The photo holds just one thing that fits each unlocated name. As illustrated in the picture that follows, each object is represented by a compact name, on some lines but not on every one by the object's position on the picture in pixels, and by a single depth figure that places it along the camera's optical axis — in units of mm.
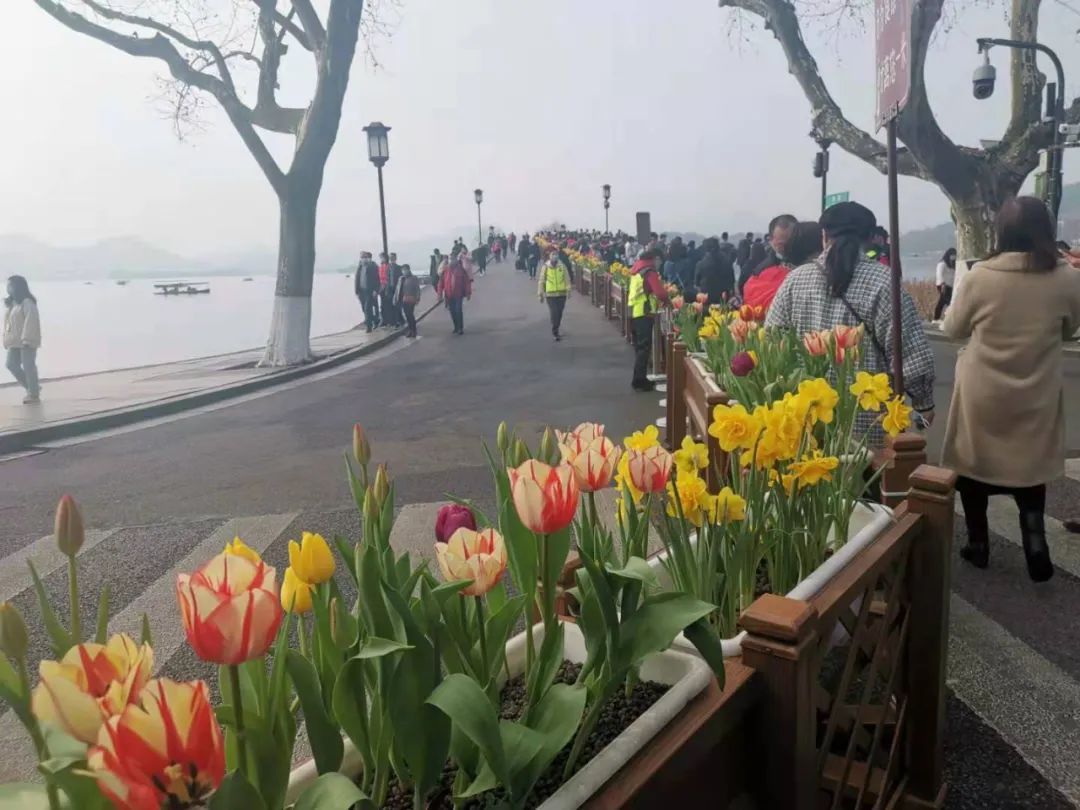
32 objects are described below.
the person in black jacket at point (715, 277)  12266
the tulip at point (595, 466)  1542
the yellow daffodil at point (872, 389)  2391
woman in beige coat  3676
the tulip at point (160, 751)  719
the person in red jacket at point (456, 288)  17547
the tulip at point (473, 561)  1229
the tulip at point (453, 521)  1483
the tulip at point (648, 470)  1681
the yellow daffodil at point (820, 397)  2061
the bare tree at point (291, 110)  13195
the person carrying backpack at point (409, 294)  17562
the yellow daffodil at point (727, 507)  1891
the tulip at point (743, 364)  3244
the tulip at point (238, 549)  1143
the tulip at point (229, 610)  864
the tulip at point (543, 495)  1219
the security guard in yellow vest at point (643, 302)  9844
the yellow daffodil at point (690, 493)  1904
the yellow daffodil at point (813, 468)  2008
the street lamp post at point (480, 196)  56438
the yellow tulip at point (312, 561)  1281
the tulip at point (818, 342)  3084
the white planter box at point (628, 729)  1192
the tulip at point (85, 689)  821
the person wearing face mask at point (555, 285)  15449
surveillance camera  14312
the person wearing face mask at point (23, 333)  11453
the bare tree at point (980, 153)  16438
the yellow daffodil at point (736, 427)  1973
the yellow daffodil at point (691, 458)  1982
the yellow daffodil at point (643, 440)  1917
